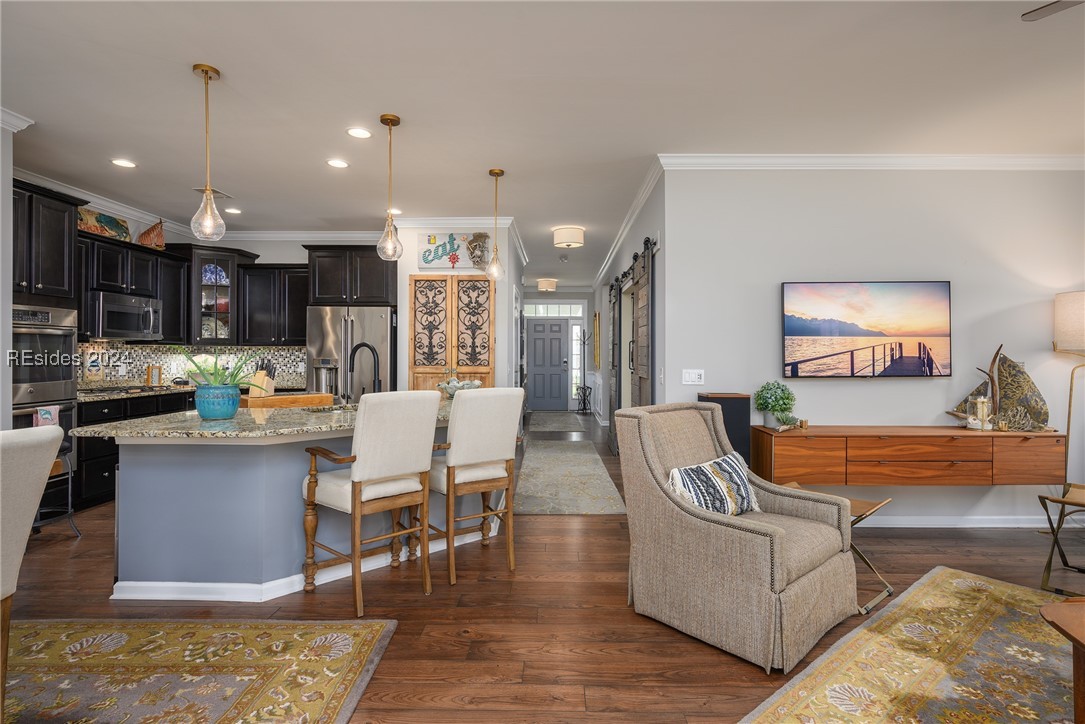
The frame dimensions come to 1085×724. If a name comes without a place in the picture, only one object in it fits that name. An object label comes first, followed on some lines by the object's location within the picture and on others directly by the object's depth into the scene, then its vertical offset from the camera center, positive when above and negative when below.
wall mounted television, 3.87 +0.23
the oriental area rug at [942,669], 1.86 -1.20
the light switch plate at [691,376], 3.98 -0.10
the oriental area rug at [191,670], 1.85 -1.19
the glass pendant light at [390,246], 3.45 +0.75
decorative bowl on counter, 4.03 -0.18
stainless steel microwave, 4.67 +0.42
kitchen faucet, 5.76 +0.01
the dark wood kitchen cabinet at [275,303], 6.13 +0.68
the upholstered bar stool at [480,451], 2.95 -0.50
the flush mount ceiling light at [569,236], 6.07 +1.43
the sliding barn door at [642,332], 4.54 +0.27
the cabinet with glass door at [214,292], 5.81 +0.78
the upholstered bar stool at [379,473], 2.53 -0.55
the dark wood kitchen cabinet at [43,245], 3.76 +0.86
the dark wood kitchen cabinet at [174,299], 5.50 +0.67
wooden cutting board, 3.72 -0.27
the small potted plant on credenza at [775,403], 3.62 -0.28
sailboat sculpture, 3.65 -0.24
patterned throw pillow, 2.44 -0.58
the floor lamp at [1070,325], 3.54 +0.24
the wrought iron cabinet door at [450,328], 5.92 +0.38
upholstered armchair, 2.08 -0.82
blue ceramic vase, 2.81 -0.20
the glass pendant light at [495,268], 4.24 +0.74
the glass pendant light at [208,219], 2.72 +0.73
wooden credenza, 3.47 -0.63
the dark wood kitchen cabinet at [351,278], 5.85 +0.92
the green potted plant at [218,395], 2.82 -0.17
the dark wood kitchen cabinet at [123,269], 4.67 +0.86
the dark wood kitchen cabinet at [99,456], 4.27 -0.76
